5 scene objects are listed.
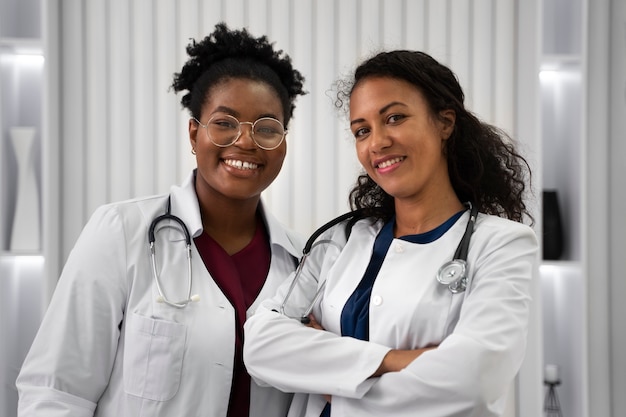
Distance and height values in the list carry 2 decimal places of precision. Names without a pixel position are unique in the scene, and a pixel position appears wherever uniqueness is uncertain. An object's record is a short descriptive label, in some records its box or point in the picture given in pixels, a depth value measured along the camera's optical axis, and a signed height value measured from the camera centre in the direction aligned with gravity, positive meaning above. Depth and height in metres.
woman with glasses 1.49 -0.22
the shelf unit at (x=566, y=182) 2.39 +0.07
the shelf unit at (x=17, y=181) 2.38 +0.07
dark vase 2.50 -0.11
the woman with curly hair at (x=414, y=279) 1.20 -0.18
